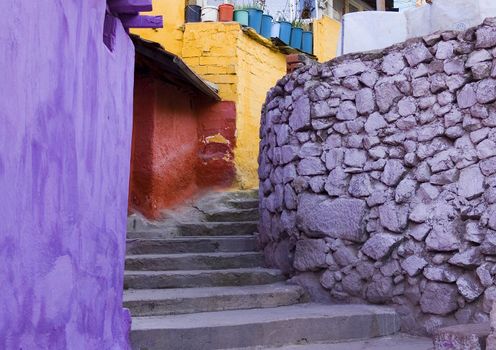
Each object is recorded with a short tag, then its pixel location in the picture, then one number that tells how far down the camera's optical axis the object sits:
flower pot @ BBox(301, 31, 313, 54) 9.26
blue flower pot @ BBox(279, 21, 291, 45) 8.88
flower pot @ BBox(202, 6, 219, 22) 8.16
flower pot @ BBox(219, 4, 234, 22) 8.15
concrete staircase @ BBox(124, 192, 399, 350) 4.07
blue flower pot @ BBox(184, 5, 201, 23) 8.08
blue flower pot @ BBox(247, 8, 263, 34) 8.39
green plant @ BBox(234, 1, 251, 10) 8.43
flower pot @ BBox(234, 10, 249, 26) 8.26
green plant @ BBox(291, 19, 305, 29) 9.31
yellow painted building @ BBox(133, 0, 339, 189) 7.70
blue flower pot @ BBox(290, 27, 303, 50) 9.09
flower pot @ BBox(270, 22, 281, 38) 8.82
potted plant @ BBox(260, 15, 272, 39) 8.56
